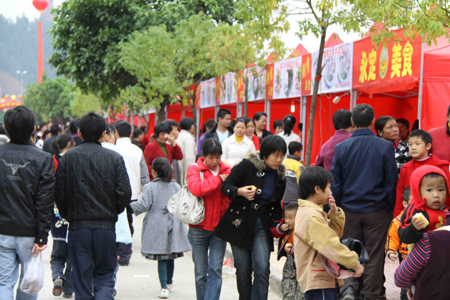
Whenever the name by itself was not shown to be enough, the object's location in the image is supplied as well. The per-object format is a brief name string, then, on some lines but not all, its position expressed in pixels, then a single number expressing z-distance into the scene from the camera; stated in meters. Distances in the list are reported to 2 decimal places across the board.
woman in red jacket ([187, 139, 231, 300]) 9.90
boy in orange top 8.10
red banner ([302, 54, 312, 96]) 21.78
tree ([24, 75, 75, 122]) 127.20
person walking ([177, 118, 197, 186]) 20.66
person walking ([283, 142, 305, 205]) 13.64
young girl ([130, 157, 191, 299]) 12.23
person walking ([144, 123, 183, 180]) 17.59
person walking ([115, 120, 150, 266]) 14.29
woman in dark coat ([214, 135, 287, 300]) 9.28
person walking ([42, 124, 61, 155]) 21.63
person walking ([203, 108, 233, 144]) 17.63
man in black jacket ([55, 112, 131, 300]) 8.96
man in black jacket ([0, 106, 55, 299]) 8.45
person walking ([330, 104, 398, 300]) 10.46
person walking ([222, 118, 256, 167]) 15.04
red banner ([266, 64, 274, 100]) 26.02
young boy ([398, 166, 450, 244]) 7.01
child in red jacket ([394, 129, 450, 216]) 10.26
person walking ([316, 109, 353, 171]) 12.19
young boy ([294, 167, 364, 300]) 7.22
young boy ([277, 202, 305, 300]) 8.87
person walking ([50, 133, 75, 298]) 12.04
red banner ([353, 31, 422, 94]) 14.80
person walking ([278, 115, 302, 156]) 18.64
